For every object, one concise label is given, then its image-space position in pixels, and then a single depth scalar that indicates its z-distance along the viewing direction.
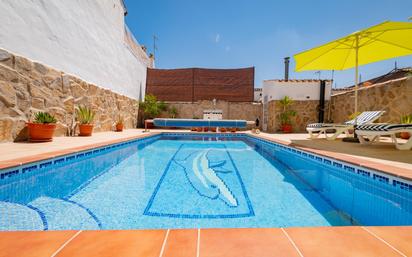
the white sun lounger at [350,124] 5.85
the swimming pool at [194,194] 1.93
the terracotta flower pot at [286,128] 10.28
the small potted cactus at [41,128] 4.75
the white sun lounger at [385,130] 4.24
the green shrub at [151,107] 12.84
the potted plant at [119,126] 9.32
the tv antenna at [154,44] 22.99
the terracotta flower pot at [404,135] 6.41
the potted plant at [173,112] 13.40
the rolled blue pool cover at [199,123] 9.45
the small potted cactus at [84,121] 6.68
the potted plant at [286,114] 10.34
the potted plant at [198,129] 11.29
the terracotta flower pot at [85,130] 6.66
